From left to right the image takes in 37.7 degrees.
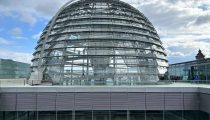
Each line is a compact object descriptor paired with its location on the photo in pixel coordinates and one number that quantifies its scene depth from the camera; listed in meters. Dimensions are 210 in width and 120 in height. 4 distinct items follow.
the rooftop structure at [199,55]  82.19
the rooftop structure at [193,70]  36.41
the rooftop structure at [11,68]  61.88
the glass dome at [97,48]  34.03
